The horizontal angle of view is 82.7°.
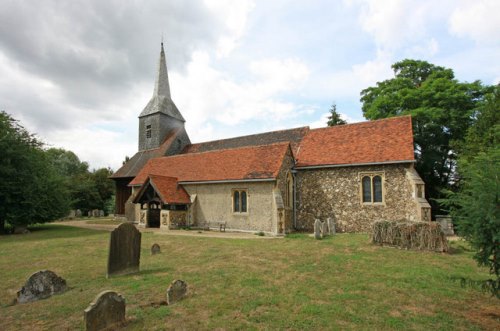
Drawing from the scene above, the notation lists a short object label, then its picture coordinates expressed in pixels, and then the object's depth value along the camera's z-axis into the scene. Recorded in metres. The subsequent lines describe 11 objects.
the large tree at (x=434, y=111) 23.97
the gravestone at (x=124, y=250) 8.53
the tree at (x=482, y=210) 4.88
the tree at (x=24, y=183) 20.00
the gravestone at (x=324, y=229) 16.62
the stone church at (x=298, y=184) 17.94
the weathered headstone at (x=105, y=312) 5.00
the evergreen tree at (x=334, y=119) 39.81
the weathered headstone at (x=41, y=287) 6.78
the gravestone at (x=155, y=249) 11.83
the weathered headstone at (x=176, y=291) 6.27
